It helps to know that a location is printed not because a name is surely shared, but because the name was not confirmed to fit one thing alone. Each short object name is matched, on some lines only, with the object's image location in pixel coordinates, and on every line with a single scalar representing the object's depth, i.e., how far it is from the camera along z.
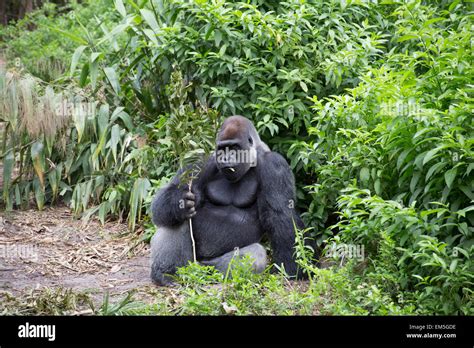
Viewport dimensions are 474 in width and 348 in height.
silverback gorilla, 6.18
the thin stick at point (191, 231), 6.18
